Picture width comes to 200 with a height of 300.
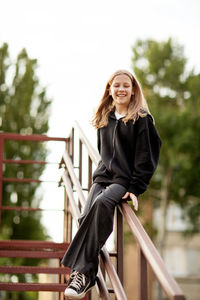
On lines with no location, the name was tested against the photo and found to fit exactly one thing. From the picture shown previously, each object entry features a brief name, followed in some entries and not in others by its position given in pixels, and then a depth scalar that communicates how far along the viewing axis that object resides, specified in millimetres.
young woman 2787
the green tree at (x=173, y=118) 20766
